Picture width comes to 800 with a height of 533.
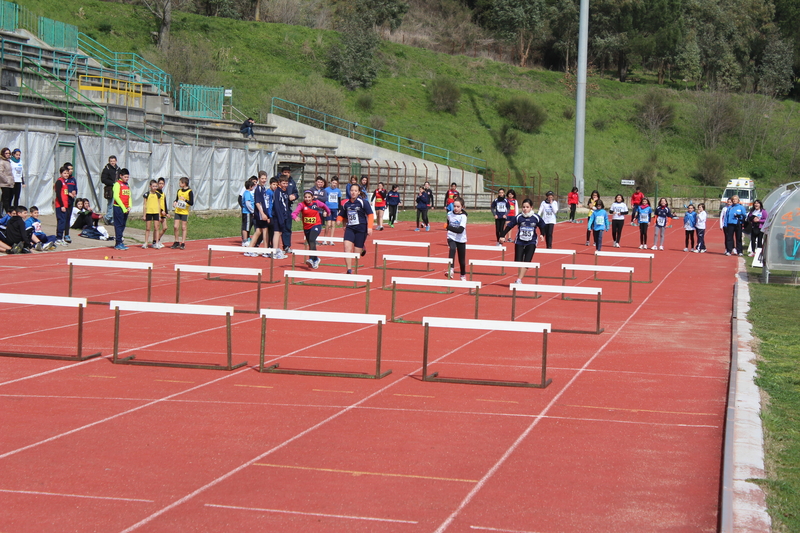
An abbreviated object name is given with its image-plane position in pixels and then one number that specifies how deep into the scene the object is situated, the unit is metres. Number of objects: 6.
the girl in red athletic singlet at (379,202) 33.75
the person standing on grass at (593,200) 27.93
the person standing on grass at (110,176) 24.91
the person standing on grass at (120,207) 22.61
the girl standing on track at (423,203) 34.53
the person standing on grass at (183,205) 23.25
